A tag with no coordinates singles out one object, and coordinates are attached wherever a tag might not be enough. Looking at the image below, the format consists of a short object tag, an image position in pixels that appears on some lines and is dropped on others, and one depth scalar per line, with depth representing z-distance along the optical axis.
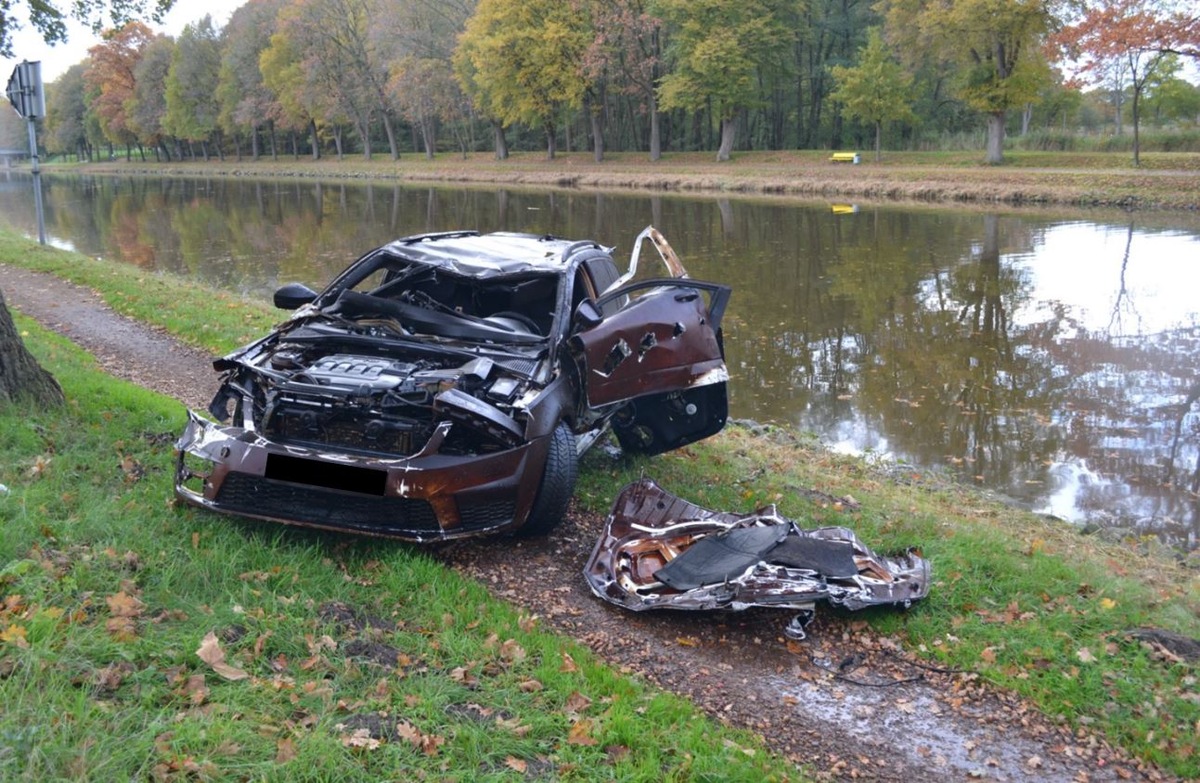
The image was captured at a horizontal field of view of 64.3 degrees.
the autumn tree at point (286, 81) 73.21
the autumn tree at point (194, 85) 84.00
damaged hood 4.85
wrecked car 5.02
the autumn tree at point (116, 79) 91.00
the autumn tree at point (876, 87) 48.31
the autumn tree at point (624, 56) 53.22
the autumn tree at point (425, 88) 61.94
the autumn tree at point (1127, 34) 31.30
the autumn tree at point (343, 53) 68.81
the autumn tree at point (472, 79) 57.31
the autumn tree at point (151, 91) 89.12
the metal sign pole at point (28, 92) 16.36
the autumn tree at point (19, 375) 6.30
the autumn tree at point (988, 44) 40.41
